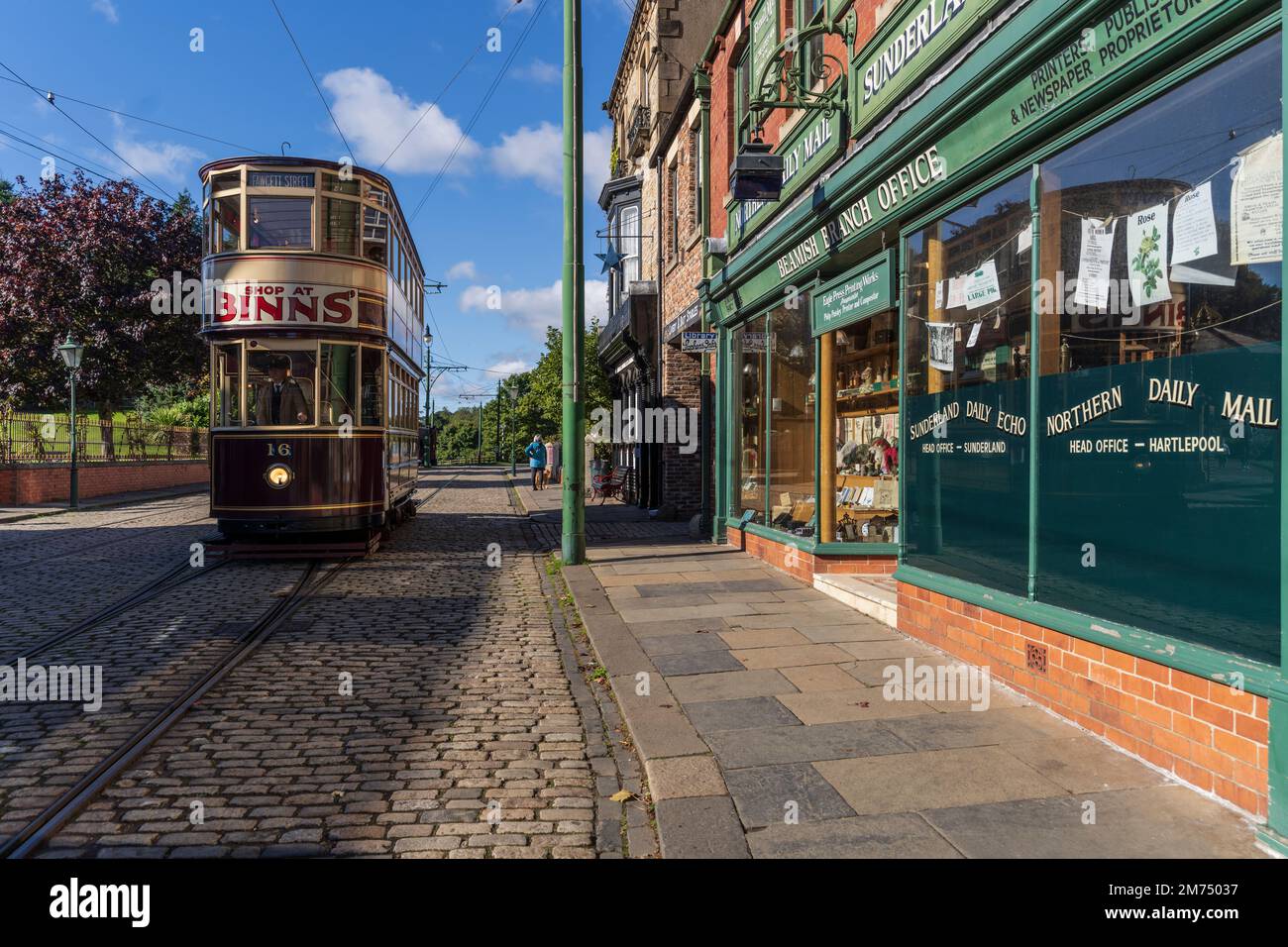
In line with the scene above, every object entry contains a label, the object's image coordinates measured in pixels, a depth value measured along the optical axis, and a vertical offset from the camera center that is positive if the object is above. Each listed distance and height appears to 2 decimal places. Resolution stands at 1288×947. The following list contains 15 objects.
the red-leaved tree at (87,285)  28.03 +5.77
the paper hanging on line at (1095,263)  4.51 +1.05
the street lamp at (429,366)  54.97 +6.15
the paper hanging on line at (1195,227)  3.79 +1.04
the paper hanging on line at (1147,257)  4.10 +0.98
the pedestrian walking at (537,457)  29.59 +0.21
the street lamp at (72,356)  20.78 +2.53
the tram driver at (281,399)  10.90 +0.78
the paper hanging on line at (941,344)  6.24 +0.86
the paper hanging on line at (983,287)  5.67 +1.16
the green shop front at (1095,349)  3.55 +0.59
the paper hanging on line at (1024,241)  5.21 +1.33
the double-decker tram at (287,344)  10.81 +1.48
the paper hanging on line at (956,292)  6.12 +1.19
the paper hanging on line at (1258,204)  3.43 +1.03
